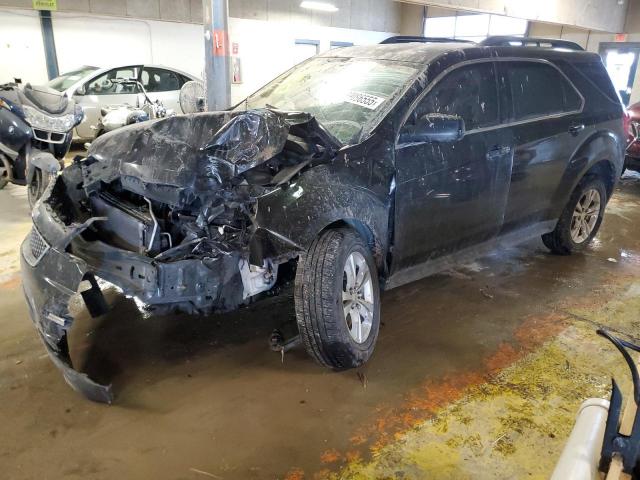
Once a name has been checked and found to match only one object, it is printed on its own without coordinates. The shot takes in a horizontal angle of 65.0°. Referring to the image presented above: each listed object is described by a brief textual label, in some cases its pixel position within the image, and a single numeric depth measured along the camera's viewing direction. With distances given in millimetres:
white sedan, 8742
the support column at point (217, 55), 5520
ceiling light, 15125
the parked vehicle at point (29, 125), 5609
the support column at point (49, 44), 10672
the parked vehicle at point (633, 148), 7410
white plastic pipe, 1243
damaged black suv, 2391
